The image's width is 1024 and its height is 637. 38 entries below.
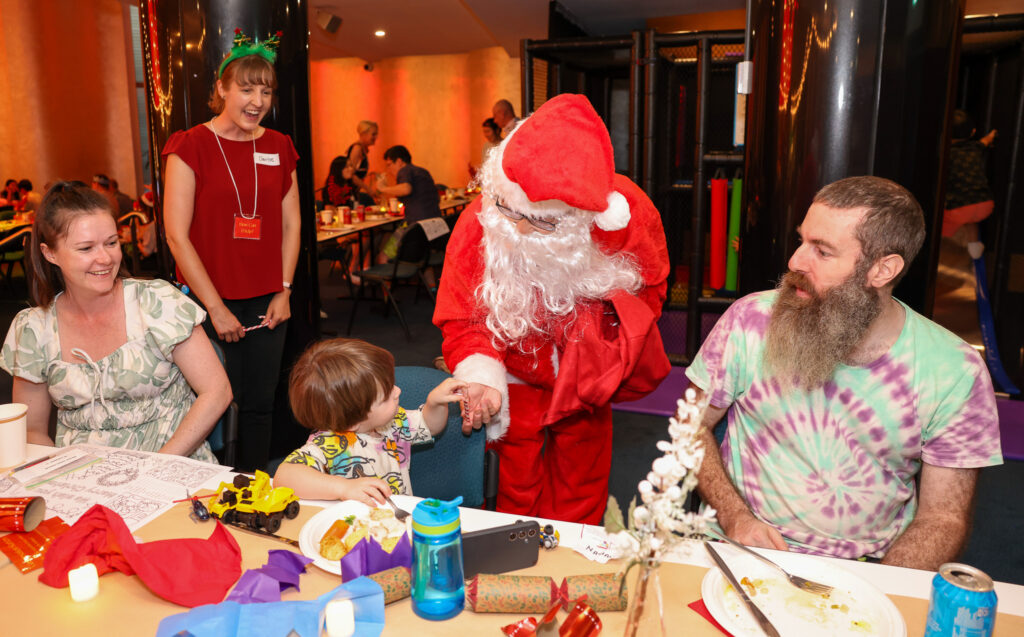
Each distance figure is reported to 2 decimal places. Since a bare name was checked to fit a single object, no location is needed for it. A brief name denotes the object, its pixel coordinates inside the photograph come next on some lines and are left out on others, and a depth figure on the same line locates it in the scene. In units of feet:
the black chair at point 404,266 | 19.43
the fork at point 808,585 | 3.98
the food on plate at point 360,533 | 4.40
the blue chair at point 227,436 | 6.77
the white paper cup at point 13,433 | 5.38
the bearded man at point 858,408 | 5.07
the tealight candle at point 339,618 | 3.58
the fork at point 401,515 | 4.79
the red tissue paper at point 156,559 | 3.96
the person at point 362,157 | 26.66
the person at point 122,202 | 25.44
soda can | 3.13
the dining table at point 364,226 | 19.61
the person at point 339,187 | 26.84
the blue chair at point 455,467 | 6.24
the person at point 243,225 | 8.70
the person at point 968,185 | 14.32
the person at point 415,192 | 22.86
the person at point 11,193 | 27.37
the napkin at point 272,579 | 3.87
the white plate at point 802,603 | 3.71
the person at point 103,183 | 24.73
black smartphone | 4.11
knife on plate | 3.62
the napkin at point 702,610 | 3.79
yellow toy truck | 4.66
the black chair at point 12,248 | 20.96
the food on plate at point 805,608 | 3.74
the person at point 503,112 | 23.75
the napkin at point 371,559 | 4.03
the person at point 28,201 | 25.45
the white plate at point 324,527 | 4.25
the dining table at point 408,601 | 3.74
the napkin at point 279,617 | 3.51
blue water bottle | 3.70
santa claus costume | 6.23
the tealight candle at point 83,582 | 3.91
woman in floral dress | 6.15
